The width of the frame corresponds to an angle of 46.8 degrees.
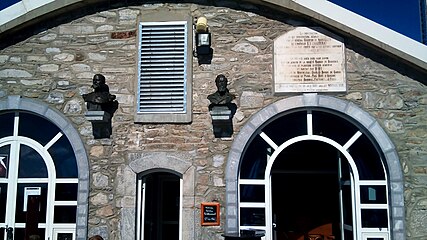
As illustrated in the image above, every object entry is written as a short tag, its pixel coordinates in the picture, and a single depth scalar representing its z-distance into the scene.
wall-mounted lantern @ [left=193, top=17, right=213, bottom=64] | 7.19
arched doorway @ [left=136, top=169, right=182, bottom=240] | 7.13
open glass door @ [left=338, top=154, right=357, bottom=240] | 7.07
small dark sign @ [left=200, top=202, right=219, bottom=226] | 6.87
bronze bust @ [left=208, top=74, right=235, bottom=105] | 6.97
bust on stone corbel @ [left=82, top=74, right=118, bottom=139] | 7.00
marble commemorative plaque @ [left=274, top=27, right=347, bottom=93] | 7.14
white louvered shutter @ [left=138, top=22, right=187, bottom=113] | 7.26
